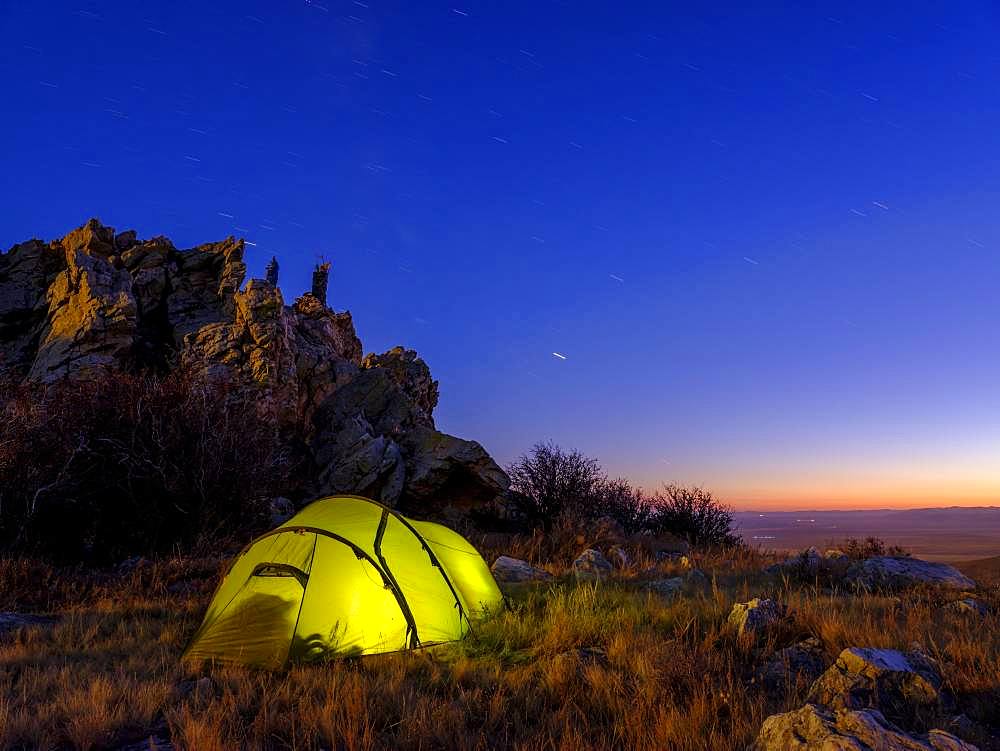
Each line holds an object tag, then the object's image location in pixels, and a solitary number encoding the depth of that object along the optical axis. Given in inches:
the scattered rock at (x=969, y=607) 293.4
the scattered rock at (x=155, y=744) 170.6
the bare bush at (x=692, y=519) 807.1
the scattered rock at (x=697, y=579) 389.4
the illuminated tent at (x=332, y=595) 251.9
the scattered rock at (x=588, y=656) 221.5
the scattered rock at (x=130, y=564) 445.5
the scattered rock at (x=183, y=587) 401.6
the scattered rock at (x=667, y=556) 559.1
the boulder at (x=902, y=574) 377.7
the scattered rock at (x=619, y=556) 513.1
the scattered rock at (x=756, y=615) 244.5
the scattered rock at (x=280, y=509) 642.1
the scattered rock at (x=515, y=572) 435.0
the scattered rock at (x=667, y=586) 355.9
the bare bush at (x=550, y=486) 829.8
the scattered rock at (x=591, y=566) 422.9
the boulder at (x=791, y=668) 195.4
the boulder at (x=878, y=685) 164.6
